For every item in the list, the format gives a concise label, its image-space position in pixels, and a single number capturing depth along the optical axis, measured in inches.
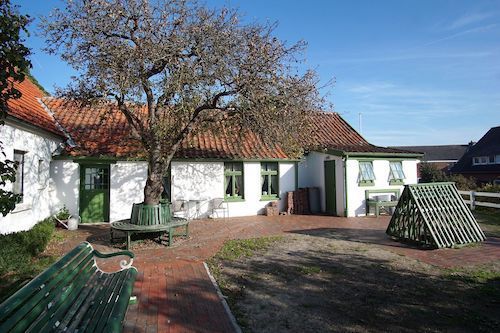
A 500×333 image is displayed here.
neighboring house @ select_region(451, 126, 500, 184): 1440.7
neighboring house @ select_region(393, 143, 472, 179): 2172.7
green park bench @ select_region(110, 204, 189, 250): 342.3
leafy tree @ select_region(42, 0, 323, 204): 329.1
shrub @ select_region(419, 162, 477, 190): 1185.3
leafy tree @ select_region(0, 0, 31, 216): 123.3
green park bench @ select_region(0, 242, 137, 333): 93.6
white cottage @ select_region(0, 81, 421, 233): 508.7
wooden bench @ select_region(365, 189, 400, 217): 572.7
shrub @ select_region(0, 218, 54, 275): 246.7
